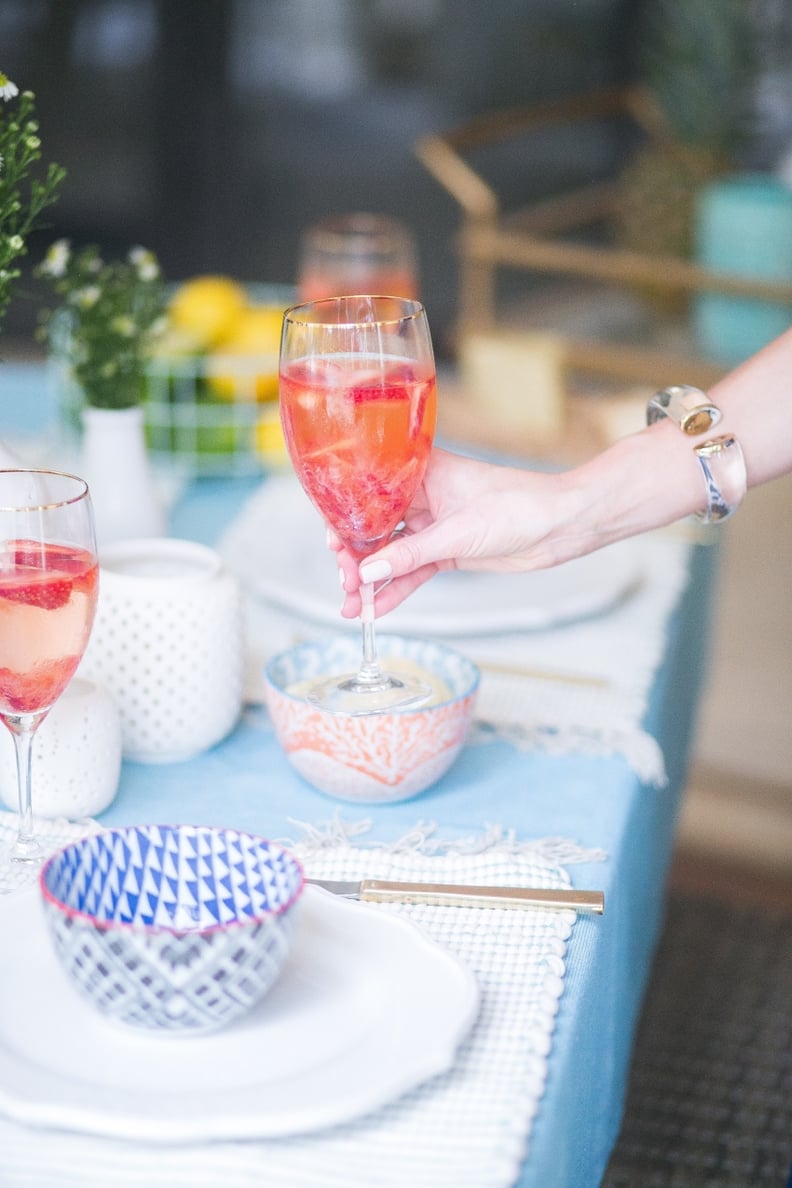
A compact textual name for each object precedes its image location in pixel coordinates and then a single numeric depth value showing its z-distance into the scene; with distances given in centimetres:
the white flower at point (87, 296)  165
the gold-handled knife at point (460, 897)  127
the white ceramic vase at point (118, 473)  163
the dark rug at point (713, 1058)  189
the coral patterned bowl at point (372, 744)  136
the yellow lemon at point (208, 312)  197
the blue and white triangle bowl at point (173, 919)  112
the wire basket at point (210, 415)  192
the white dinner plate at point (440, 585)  162
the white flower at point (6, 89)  130
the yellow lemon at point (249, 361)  192
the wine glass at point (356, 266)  251
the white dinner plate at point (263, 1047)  111
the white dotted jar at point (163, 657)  141
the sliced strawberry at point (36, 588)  122
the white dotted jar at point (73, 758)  133
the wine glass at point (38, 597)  123
